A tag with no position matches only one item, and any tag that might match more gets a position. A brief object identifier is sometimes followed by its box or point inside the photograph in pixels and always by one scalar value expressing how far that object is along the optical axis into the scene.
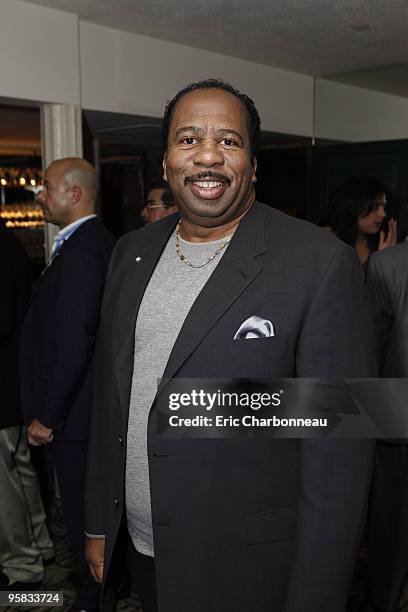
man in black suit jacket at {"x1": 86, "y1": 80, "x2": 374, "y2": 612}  1.26
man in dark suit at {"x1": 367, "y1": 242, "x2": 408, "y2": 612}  2.34
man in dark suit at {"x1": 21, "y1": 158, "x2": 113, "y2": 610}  2.43
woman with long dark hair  3.72
